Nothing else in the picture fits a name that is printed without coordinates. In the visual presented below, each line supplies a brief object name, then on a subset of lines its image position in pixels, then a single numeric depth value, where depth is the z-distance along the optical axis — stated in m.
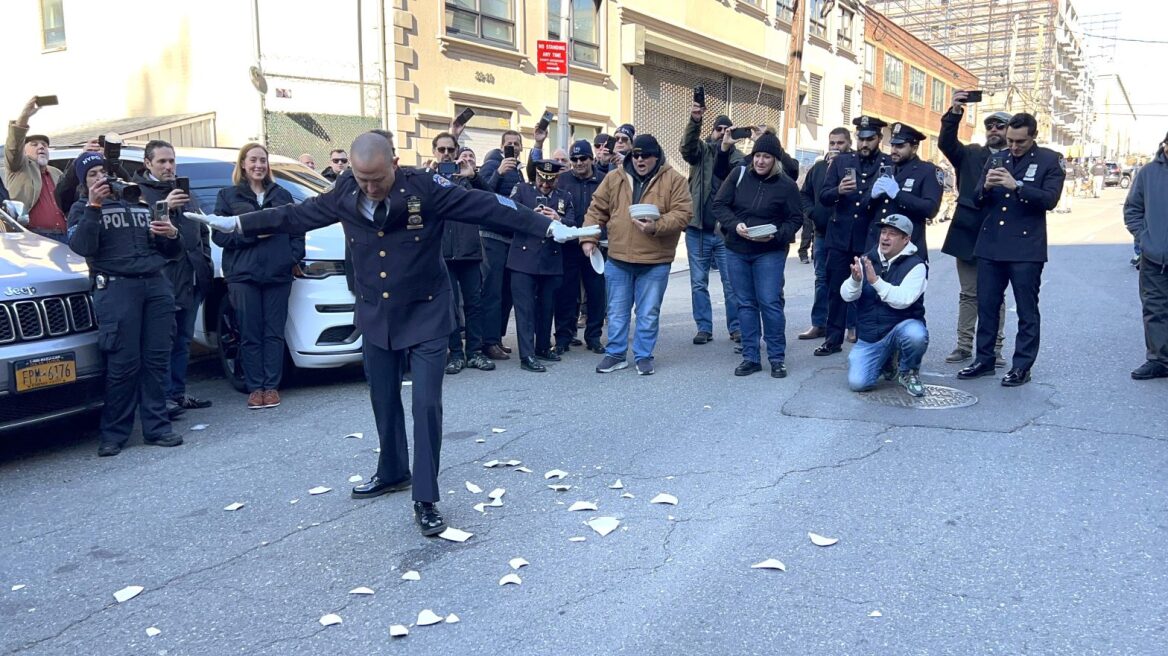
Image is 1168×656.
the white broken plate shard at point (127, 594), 3.78
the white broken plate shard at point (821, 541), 4.14
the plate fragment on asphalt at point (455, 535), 4.31
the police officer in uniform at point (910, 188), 7.53
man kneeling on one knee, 6.84
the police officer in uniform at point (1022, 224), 6.86
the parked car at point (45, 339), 5.21
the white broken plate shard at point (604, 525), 4.37
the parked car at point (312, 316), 7.05
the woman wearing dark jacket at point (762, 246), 7.61
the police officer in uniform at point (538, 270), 8.09
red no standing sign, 13.45
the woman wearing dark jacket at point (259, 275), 6.72
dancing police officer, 4.36
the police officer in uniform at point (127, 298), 5.61
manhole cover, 6.54
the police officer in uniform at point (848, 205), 8.09
